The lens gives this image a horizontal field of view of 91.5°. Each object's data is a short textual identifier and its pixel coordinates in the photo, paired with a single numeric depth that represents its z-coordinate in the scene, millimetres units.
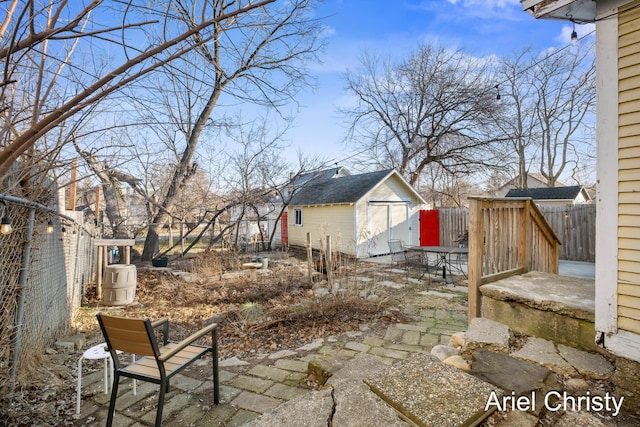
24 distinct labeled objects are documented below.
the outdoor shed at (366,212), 12328
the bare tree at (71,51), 1643
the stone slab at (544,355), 2240
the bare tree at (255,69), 2895
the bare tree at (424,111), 15852
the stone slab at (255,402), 2426
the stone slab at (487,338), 2533
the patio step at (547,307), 2523
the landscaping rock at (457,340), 3052
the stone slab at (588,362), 2149
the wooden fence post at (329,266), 6333
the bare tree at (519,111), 16109
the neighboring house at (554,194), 15964
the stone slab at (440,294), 6035
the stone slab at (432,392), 1585
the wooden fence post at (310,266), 6637
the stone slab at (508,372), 1910
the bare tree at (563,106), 15812
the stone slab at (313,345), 3615
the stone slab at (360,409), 1607
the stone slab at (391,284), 6955
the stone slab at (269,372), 2932
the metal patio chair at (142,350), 2080
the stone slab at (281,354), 3414
